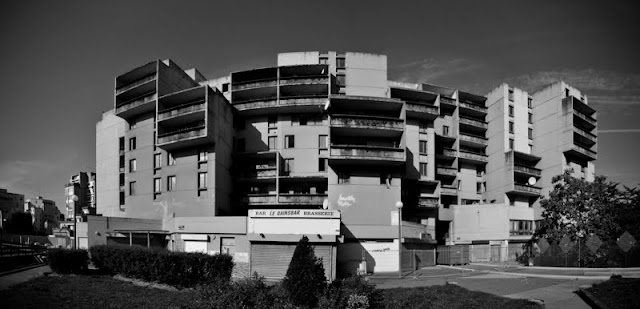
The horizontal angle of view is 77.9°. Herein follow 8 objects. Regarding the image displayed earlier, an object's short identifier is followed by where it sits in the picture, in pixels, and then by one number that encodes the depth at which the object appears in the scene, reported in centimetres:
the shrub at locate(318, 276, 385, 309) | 1498
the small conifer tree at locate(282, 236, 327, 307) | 1562
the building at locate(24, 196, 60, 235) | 14538
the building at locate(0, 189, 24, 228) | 7910
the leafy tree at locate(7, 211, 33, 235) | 9771
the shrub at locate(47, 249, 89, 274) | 2405
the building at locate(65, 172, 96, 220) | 10929
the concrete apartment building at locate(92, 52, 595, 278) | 4153
